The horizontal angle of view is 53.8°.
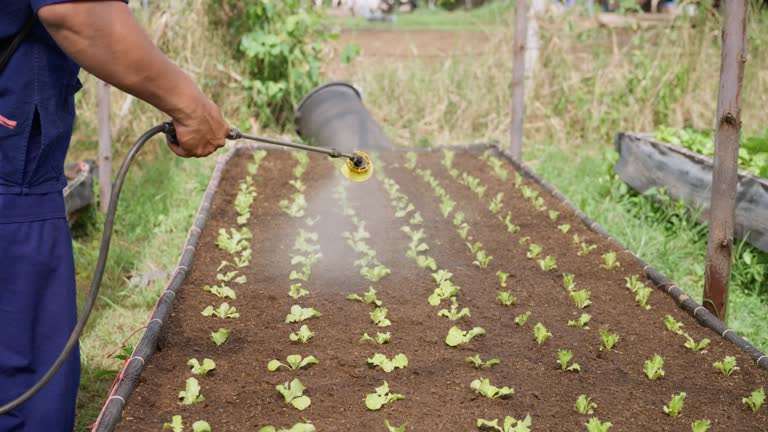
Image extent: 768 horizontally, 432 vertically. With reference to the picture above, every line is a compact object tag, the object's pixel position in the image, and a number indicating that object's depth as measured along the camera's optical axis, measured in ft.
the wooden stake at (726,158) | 9.07
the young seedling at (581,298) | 9.84
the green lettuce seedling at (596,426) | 6.57
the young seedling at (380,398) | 7.19
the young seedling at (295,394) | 7.15
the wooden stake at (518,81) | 17.84
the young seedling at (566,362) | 8.03
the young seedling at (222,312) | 9.30
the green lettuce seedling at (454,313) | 9.35
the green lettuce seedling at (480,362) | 8.05
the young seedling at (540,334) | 8.71
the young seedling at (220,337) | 8.46
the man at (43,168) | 5.46
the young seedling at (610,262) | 11.38
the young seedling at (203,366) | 7.72
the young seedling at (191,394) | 7.18
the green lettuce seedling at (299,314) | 9.25
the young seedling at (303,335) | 8.61
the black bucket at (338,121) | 20.06
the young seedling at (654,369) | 7.94
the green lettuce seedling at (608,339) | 8.64
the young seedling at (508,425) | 6.67
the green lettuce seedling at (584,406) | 7.20
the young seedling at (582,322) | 9.27
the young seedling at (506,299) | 9.93
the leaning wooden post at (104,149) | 15.97
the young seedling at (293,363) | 7.94
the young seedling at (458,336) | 8.61
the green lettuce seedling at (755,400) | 7.29
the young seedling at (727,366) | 8.05
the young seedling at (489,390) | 7.39
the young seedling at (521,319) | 9.27
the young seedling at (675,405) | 7.16
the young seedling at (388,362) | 7.98
